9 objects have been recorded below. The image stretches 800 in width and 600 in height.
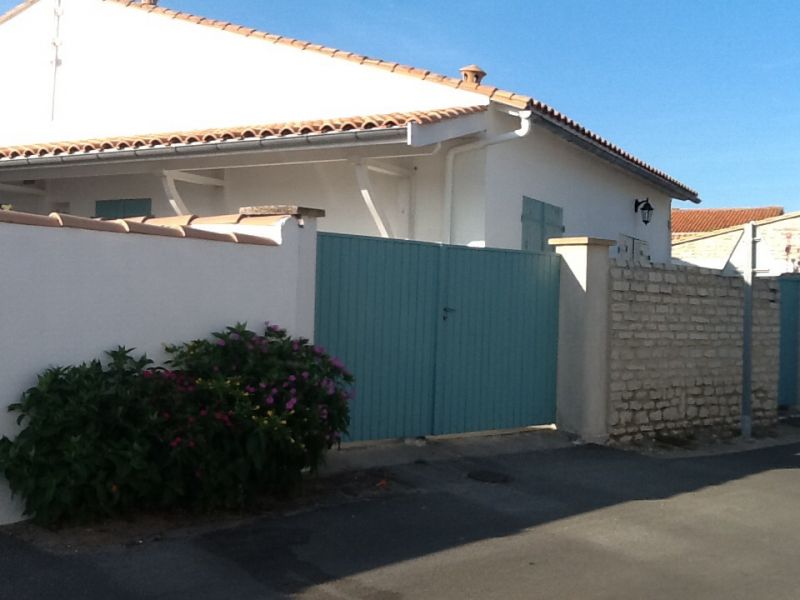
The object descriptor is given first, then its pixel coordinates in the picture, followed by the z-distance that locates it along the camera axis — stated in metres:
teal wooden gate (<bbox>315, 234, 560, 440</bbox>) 7.21
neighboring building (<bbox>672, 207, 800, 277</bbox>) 20.92
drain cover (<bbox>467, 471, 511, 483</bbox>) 7.04
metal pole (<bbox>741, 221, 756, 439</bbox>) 10.51
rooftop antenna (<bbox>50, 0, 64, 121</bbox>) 13.34
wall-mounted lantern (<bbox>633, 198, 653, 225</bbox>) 14.44
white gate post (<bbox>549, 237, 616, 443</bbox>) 8.91
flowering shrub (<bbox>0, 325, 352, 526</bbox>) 4.82
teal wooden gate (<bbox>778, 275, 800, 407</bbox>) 13.16
